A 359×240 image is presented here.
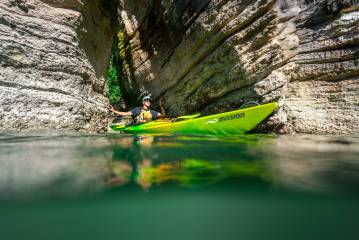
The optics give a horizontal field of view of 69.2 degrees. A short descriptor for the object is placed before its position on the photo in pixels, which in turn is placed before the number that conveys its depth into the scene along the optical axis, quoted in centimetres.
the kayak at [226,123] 682
